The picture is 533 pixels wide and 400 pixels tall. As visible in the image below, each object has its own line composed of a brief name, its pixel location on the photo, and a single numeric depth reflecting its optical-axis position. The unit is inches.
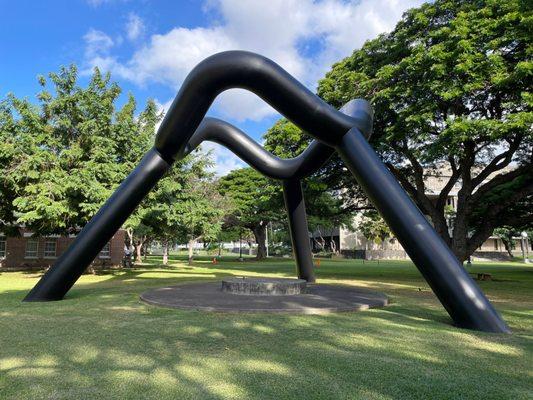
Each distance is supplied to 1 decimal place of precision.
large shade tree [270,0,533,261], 593.6
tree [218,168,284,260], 1769.2
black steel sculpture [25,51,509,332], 295.6
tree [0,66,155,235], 712.4
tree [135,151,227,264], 856.9
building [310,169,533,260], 2320.4
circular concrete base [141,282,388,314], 363.6
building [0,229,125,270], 1165.1
